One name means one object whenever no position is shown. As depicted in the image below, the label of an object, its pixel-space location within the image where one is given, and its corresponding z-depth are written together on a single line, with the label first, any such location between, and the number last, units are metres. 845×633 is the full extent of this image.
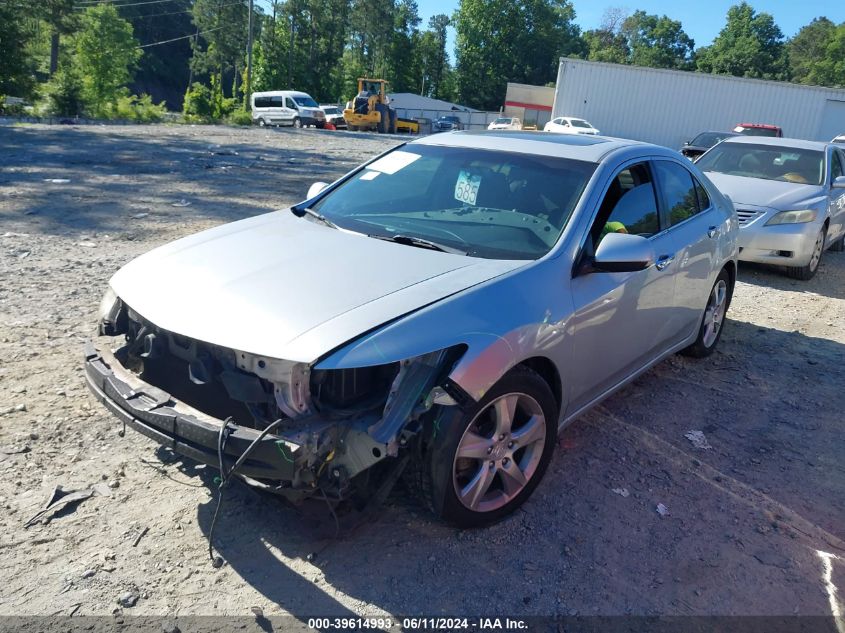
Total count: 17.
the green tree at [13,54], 33.81
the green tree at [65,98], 32.44
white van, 38.41
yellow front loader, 39.56
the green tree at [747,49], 83.06
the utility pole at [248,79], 45.88
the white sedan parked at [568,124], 33.81
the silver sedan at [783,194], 8.05
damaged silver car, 2.63
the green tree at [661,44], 98.88
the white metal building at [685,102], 34.72
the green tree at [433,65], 92.31
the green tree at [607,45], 101.19
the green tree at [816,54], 85.69
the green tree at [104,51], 55.12
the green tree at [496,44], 88.75
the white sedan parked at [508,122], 49.22
